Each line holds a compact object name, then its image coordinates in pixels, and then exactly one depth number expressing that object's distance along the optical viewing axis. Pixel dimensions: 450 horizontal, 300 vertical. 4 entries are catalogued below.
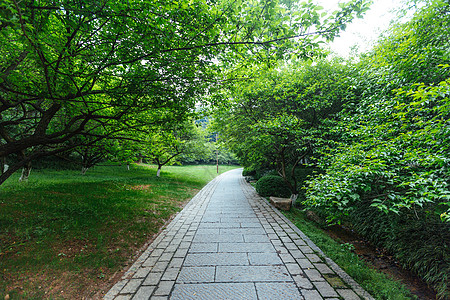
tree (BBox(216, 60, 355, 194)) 6.69
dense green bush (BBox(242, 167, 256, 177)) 20.77
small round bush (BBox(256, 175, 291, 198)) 8.78
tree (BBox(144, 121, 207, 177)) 15.96
